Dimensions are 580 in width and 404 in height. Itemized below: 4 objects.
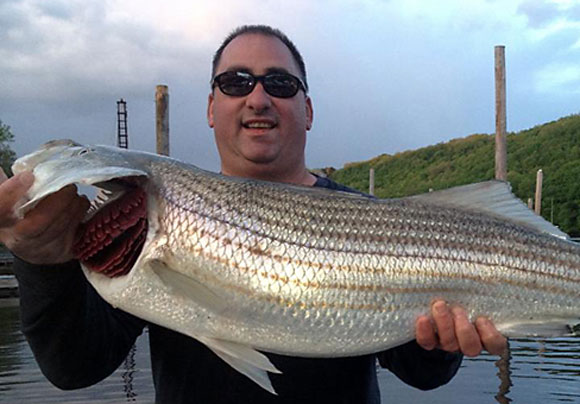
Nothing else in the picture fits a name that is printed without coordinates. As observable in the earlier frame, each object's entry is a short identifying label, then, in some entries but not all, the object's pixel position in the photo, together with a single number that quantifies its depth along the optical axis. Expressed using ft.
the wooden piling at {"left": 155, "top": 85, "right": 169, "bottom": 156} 40.27
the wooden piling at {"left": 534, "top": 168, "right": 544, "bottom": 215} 70.01
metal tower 79.46
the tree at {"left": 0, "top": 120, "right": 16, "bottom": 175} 150.18
